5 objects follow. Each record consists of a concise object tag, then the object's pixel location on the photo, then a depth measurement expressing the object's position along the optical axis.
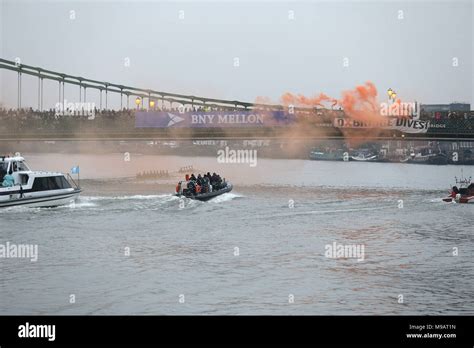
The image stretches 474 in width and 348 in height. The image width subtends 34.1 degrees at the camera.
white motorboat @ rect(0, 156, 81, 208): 51.31
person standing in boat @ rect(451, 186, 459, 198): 67.11
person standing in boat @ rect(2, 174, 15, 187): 51.54
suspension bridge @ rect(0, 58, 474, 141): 77.25
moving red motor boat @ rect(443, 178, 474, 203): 66.31
